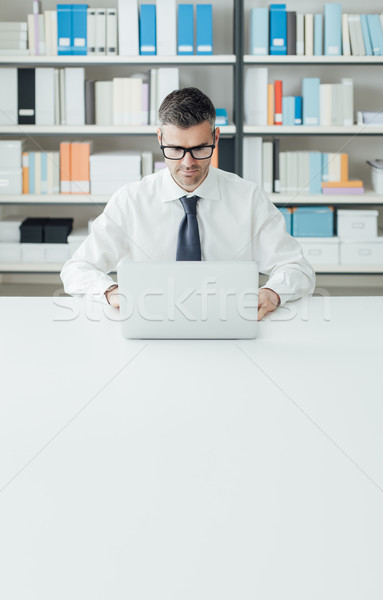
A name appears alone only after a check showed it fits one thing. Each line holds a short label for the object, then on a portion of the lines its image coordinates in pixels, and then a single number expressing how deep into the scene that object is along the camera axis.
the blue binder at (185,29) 3.49
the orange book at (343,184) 3.69
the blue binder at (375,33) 3.56
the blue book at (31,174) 3.70
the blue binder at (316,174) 3.66
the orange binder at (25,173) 3.69
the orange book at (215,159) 3.67
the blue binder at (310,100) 3.59
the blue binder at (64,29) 3.50
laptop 1.43
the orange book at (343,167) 3.67
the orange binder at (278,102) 3.57
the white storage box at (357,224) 3.72
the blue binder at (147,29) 3.49
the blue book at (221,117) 3.62
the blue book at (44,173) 3.69
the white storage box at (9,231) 3.79
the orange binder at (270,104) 3.58
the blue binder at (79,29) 3.51
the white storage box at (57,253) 3.75
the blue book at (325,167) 3.68
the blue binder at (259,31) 3.50
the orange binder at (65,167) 3.66
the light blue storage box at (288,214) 3.74
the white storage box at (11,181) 3.70
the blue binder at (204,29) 3.50
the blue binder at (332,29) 3.51
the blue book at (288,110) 3.61
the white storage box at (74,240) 3.75
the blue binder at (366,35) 3.56
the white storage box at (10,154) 3.65
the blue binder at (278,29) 3.50
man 1.87
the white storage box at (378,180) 3.71
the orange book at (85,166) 3.66
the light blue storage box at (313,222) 3.72
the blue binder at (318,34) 3.54
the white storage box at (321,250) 3.72
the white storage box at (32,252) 3.77
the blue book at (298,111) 3.62
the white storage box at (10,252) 3.78
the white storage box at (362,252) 3.74
